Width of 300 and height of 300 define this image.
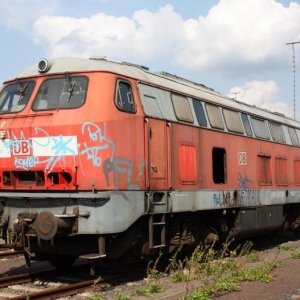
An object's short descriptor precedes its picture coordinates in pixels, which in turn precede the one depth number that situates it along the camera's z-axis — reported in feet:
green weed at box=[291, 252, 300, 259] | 37.48
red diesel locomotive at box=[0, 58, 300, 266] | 26.32
